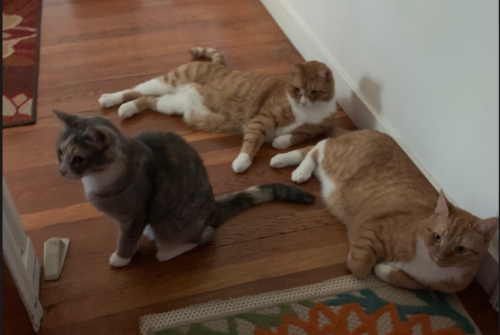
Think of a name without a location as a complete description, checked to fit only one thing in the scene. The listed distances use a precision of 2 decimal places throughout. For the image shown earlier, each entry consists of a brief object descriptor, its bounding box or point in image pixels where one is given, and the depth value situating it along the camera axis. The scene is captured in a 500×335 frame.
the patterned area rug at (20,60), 2.37
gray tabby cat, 1.38
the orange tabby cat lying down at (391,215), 1.50
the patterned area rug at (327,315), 1.56
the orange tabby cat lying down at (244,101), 2.15
